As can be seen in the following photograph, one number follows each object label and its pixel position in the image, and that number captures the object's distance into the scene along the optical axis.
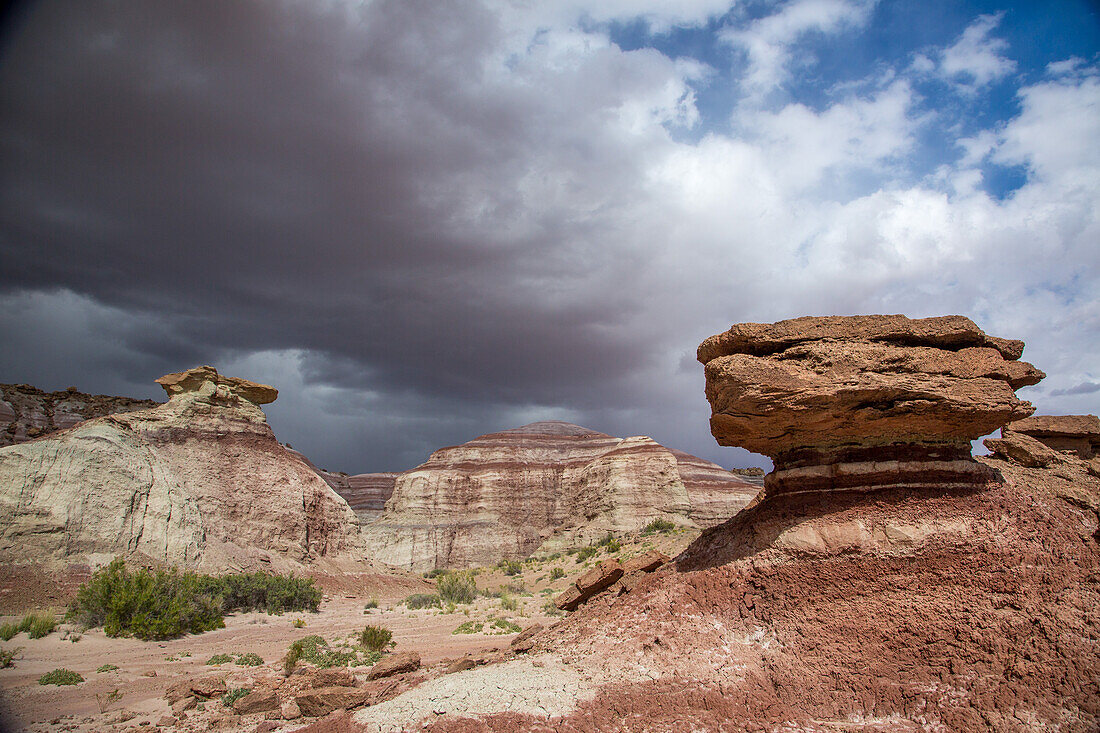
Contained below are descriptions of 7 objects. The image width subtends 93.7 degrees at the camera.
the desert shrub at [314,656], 9.05
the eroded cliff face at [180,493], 15.47
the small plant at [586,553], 28.00
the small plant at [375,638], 11.05
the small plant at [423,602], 18.88
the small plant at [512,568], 30.05
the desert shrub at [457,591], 19.72
